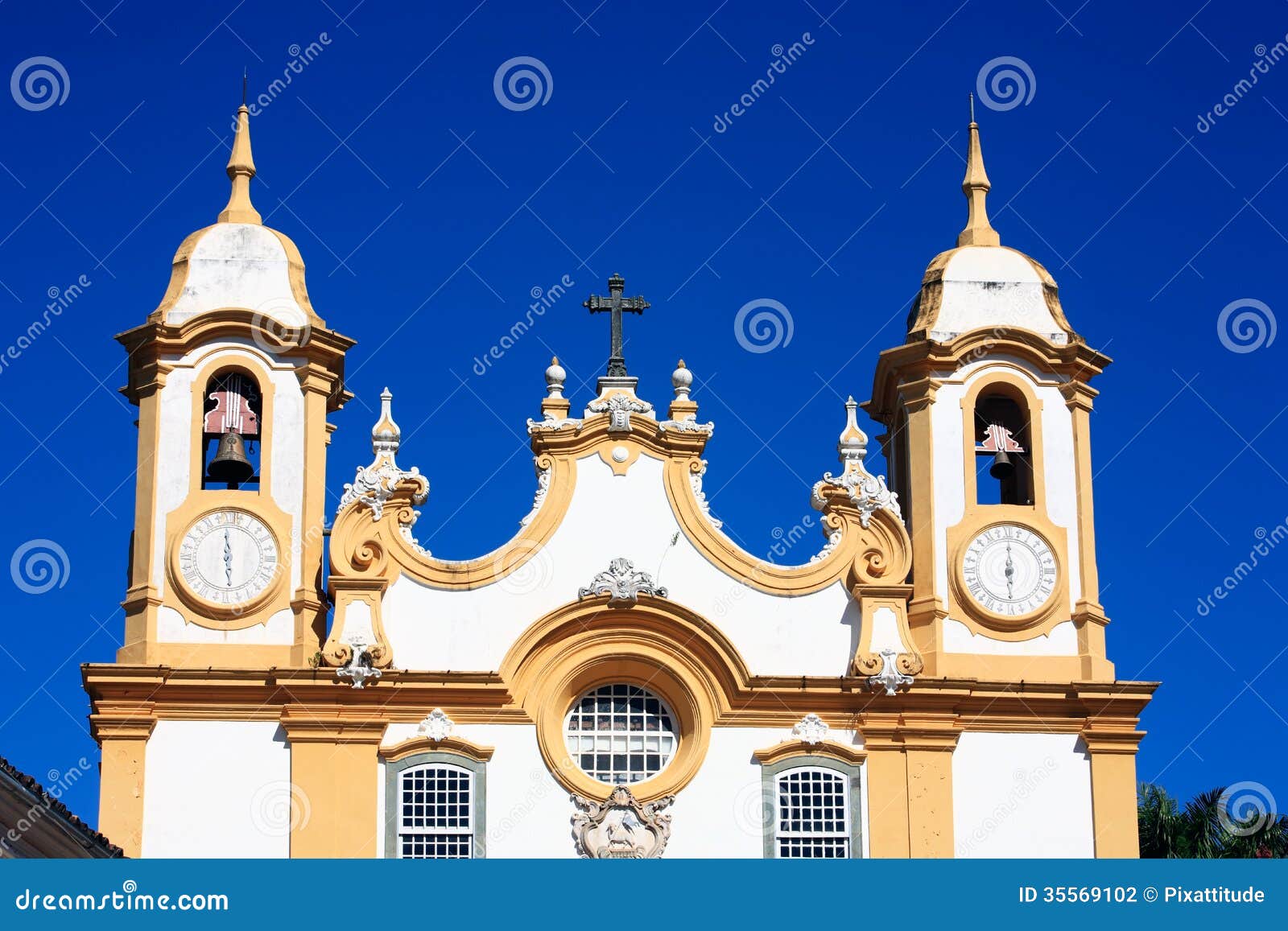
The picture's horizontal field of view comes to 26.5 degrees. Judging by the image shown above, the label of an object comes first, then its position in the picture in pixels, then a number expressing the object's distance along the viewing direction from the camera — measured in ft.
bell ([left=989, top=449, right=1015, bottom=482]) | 128.06
